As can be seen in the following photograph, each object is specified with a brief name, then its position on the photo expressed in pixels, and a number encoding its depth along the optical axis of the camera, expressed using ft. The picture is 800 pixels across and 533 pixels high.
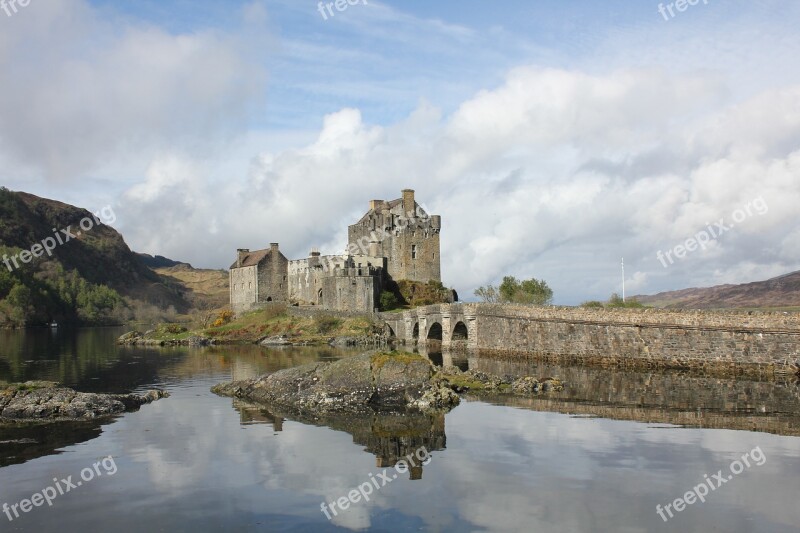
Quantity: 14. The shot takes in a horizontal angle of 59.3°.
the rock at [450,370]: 119.45
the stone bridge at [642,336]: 114.11
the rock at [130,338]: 256.73
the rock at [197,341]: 244.69
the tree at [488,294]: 277.85
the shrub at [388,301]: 251.80
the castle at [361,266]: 249.14
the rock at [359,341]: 217.36
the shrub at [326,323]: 238.76
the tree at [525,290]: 263.70
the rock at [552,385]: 105.19
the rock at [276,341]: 231.52
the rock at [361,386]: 93.20
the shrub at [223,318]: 279.71
